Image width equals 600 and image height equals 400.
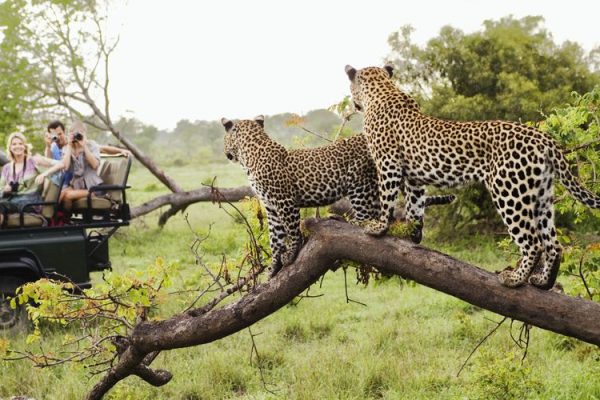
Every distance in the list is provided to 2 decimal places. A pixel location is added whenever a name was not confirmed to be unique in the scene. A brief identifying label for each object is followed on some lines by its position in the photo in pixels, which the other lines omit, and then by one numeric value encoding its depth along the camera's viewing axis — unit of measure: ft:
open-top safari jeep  55.36
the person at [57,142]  61.98
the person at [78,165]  55.67
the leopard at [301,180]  28.86
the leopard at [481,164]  23.11
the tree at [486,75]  88.12
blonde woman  54.95
